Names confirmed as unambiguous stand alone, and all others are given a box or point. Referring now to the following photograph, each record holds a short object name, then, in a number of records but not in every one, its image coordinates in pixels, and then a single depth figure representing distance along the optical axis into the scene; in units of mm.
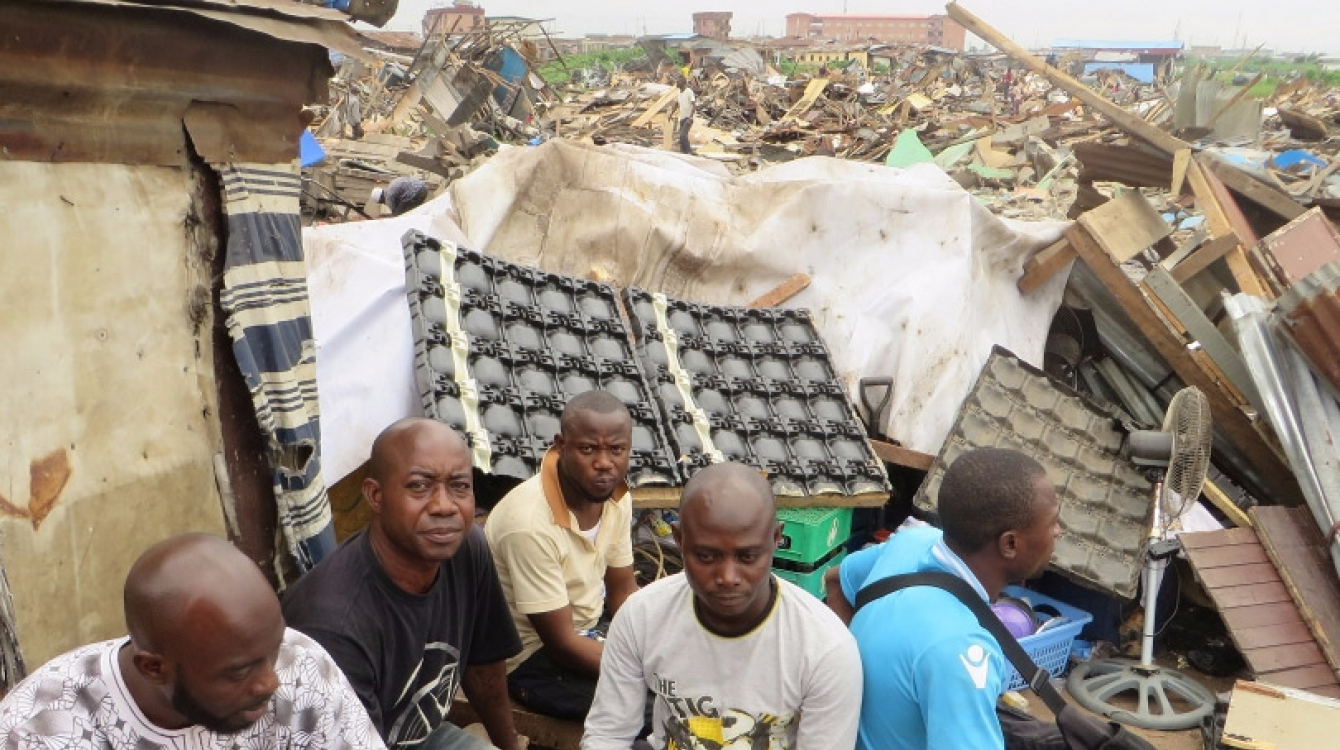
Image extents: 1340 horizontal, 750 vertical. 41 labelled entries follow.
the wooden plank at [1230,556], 5395
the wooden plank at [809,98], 24391
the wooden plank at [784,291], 6484
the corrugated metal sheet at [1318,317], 5359
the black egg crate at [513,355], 4805
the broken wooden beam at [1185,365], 6098
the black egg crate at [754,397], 5477
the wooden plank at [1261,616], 5160
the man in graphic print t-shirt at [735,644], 2484
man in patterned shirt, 2061
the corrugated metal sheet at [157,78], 2977
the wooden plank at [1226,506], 5781
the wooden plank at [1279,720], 4301
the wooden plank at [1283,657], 4992
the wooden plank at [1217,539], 5465
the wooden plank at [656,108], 20578
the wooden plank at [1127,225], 6805
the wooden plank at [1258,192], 7020
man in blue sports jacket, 2316
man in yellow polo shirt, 3562
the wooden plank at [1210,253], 6574
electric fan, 4988
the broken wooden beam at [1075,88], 7441
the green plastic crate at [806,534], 5281
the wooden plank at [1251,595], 5234
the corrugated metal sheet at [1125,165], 7578
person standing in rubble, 17922
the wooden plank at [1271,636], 5074
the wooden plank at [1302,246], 6129
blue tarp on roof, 43562
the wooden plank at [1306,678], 4961
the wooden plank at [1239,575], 5312
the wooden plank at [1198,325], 6172
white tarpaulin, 6273
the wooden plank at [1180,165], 7195
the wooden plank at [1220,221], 6445
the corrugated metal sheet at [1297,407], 5375
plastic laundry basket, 5156
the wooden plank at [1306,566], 5141
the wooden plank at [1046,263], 6781
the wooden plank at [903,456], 5945
